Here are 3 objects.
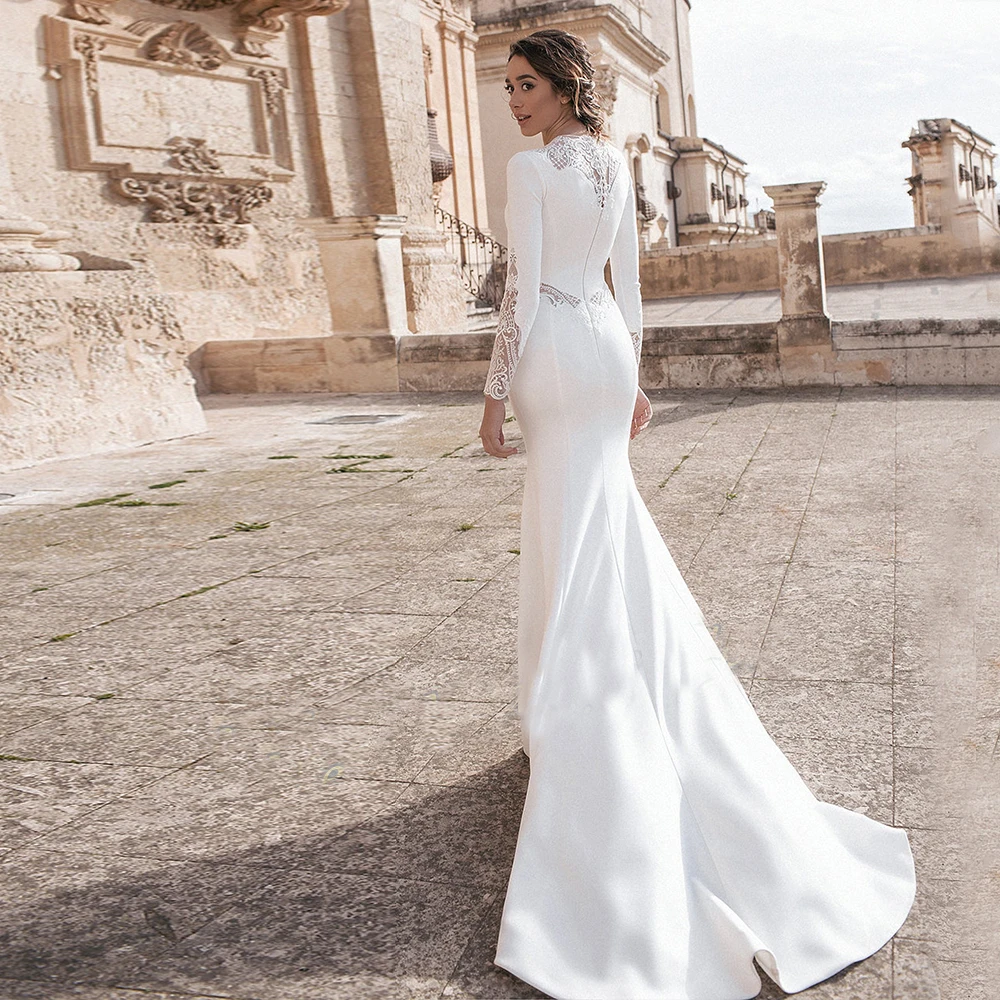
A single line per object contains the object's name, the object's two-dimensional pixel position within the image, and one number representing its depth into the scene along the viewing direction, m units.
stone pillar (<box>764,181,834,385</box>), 9.70
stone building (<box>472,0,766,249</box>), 28.77
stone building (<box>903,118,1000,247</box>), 23.17
